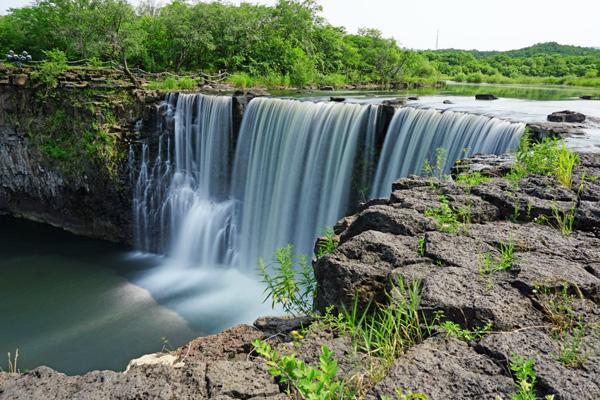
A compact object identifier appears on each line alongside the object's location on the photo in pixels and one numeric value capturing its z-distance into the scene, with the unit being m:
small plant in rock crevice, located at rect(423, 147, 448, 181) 9.57
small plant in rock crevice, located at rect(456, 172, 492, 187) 5.26
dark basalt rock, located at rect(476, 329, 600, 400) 2.17
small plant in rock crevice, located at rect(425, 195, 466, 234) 4.00
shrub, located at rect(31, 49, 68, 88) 14.90
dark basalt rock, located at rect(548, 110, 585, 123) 10.78
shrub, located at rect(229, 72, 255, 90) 20.92
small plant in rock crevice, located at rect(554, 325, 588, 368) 2.35
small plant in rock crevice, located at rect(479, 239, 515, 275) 3.28
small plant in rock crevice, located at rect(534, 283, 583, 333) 2.69
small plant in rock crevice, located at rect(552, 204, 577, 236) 4.01
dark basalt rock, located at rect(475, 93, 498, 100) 18.42
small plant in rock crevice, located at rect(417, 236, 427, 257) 3.58
